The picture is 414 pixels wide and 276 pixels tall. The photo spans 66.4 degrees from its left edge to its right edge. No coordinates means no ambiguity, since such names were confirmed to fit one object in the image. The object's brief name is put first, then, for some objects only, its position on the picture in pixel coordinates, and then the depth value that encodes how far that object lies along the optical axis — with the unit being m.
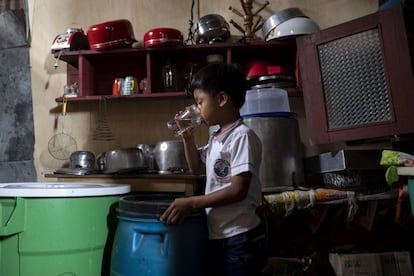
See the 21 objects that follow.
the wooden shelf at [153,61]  1.78
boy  0.90
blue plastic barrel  0.91
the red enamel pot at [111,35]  1.74
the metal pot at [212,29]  1.75
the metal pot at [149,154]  1.63
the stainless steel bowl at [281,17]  1.73
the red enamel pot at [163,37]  1.72
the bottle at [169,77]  1.88
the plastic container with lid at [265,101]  1.56
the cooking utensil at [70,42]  1.82
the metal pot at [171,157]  1.57
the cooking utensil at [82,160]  1.73
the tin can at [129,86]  1.82
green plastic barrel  0.96
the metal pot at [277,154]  1.40
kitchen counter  1.35
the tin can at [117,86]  1.85
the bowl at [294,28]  1.68
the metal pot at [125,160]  1.51
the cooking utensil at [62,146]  1.98
